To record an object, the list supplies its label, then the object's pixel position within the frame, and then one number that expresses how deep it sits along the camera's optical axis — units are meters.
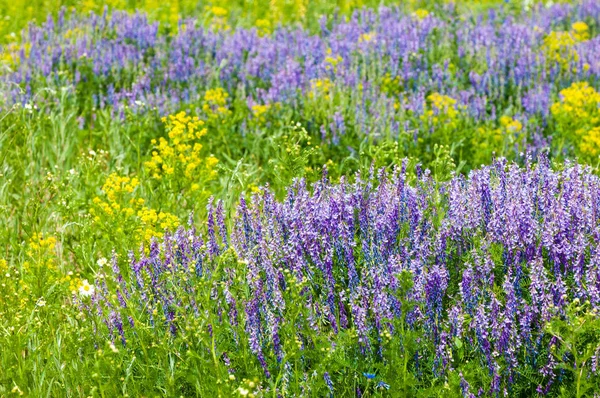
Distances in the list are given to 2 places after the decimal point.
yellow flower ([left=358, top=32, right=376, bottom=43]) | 15.55
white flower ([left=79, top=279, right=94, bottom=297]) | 8.21
